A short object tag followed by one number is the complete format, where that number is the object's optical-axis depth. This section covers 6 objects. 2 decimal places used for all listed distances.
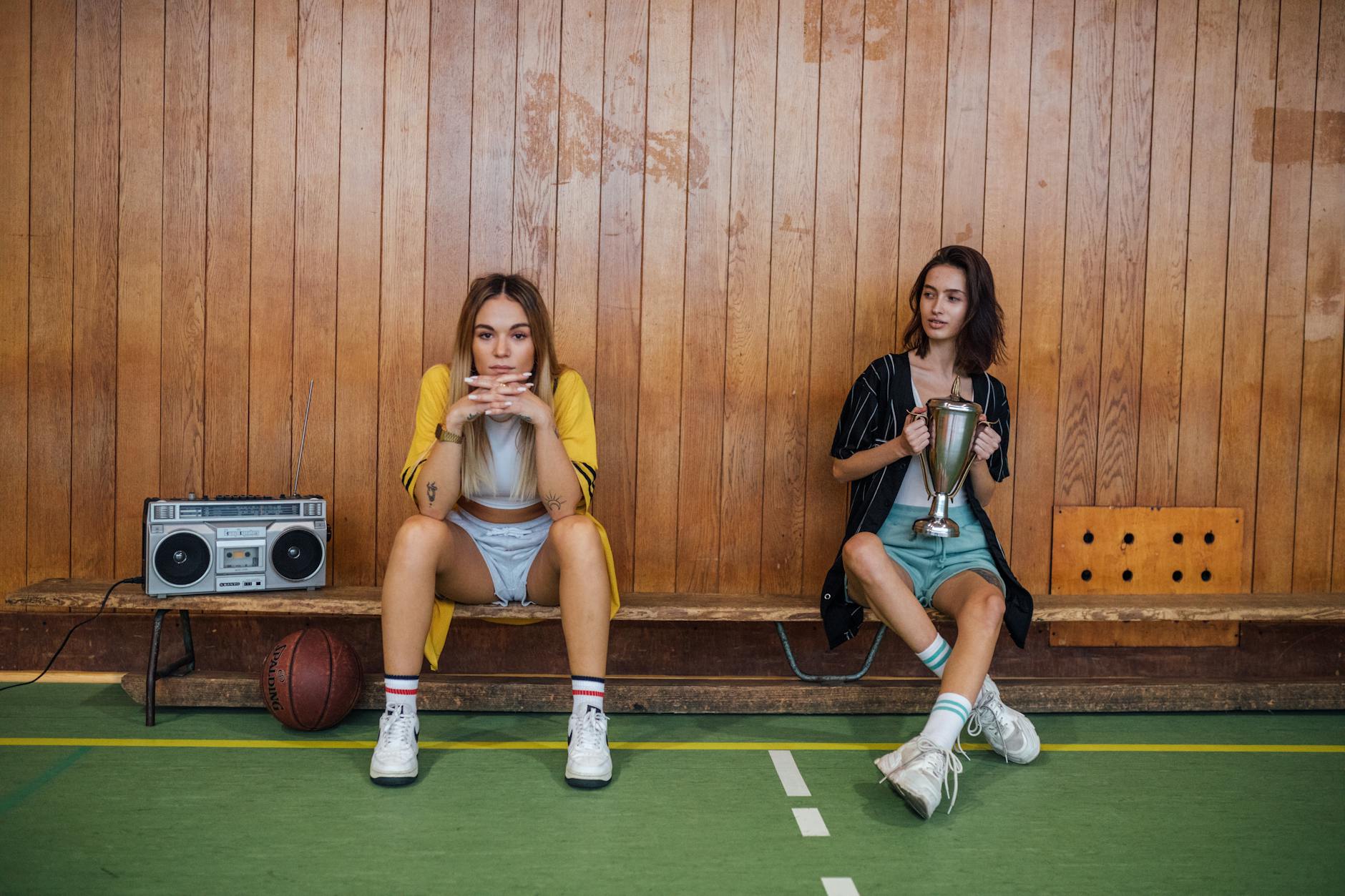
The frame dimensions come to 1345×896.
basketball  2.55
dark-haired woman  2.48
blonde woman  2.39
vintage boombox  2.69
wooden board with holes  3.28
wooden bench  2.72
